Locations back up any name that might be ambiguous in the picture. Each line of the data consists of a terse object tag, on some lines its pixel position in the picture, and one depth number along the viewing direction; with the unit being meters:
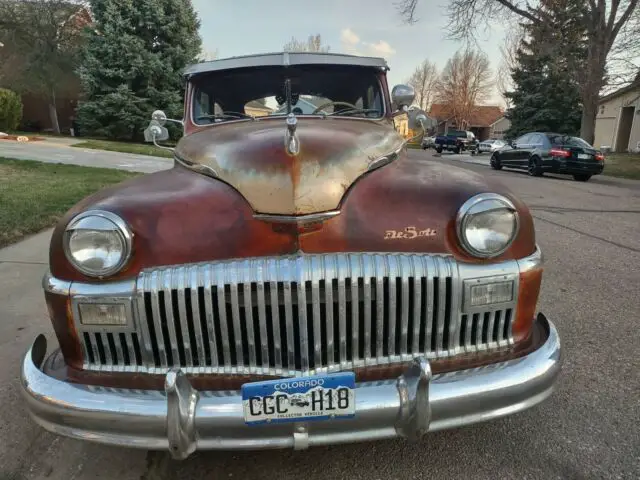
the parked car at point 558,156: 14.01
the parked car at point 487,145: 31.30
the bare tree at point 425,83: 66.56
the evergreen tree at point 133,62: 20.41
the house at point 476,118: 59.84
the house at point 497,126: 59.20
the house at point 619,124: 28.55
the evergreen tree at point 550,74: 20.95
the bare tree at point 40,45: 26.67
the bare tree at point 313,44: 38.33
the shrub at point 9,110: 22.02
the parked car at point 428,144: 37.16
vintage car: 1.70
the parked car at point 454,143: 31.64
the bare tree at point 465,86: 56.91
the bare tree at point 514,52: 27.34
